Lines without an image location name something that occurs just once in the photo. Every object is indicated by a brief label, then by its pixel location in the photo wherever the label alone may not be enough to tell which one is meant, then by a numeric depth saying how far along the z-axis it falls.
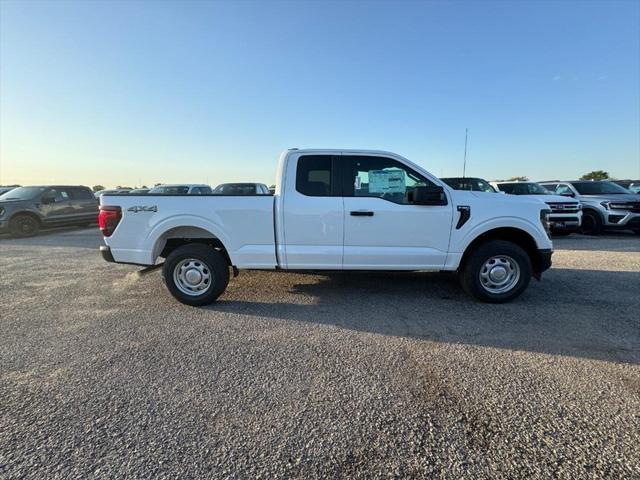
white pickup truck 4.26
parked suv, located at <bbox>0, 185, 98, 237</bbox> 11.31
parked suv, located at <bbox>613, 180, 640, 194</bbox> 16.35
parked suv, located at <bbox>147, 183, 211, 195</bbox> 13.61
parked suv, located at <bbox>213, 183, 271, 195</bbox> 13.37
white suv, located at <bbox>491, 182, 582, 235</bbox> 10.05
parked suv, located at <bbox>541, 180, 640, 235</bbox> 10.23
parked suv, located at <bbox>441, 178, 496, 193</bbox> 11.19
